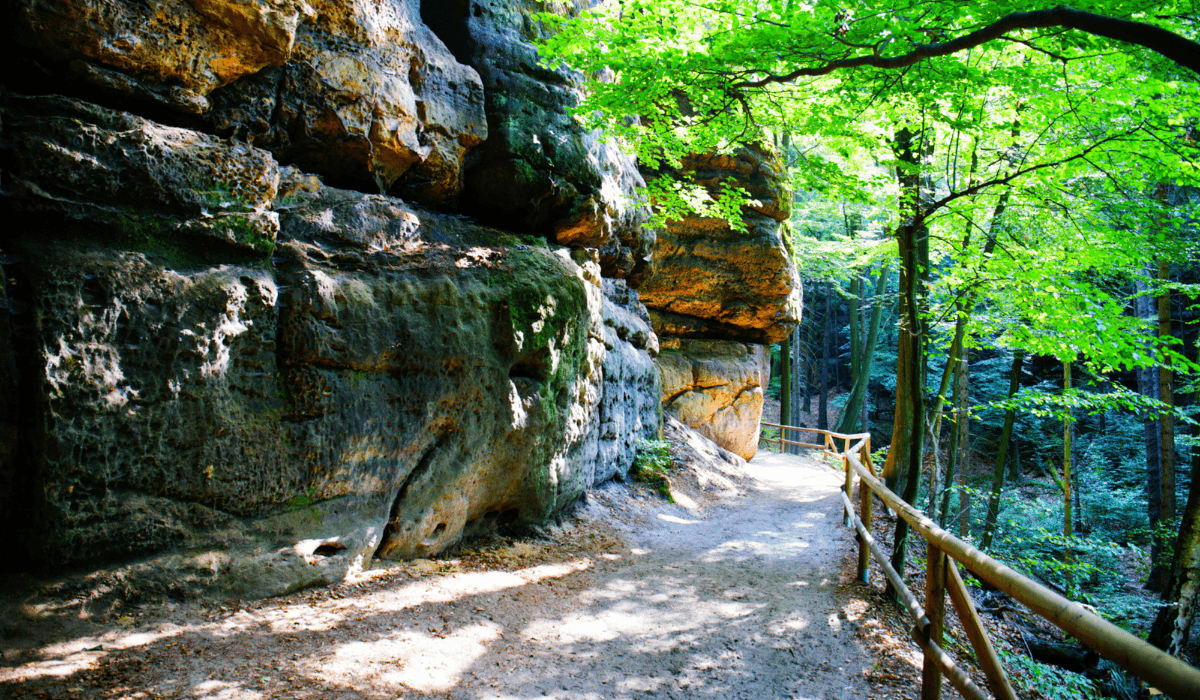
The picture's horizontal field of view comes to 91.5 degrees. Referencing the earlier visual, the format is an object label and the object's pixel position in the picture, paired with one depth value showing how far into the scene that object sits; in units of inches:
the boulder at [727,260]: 642.2
